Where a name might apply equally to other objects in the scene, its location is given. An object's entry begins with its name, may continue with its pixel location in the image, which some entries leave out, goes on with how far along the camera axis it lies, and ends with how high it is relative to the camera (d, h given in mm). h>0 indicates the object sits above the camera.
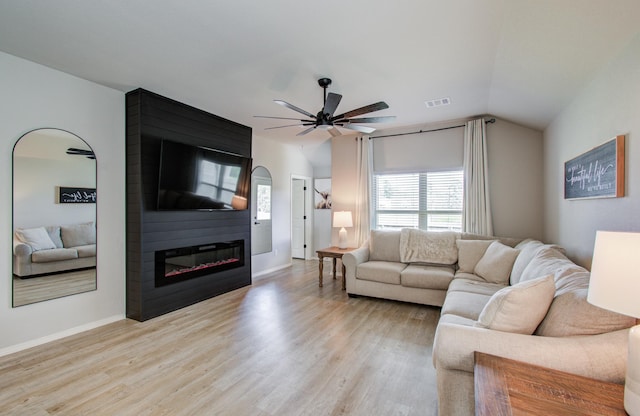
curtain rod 4442 +1315
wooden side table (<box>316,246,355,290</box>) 4738 -738
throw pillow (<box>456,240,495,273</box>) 3891 -580
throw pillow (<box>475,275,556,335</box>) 1662 -553
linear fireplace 3737 -746
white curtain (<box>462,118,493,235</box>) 4449 +443
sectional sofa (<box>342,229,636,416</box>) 1398 -668
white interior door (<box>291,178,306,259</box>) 7517 -263
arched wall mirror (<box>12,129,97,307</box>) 2814 -86
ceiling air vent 3814 +1417
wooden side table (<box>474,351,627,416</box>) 1082 -736
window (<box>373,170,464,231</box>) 4852 +154
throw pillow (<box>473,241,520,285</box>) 3346 -639
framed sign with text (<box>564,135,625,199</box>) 2020 +303
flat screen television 3631 +414
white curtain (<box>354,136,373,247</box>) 5363 +361
